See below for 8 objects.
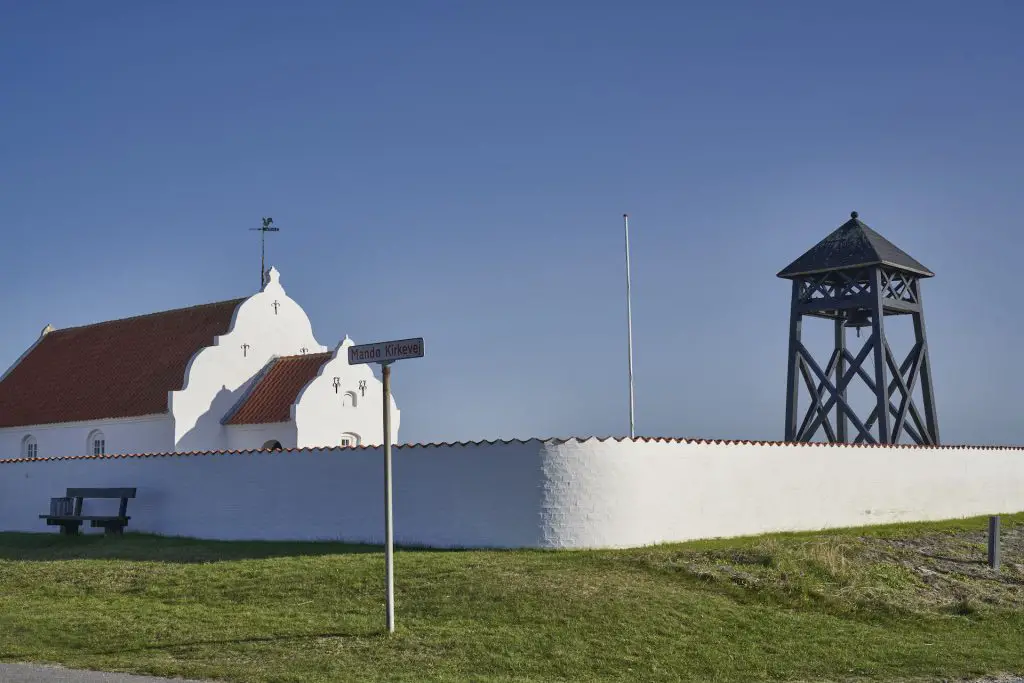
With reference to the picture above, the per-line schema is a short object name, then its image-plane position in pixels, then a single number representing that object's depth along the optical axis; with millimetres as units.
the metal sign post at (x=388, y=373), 14875
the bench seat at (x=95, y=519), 27938
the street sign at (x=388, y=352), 14922
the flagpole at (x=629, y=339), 30156
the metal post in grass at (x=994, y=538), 23184
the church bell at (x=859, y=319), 37031
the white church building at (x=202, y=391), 36312
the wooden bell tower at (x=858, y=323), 34656
